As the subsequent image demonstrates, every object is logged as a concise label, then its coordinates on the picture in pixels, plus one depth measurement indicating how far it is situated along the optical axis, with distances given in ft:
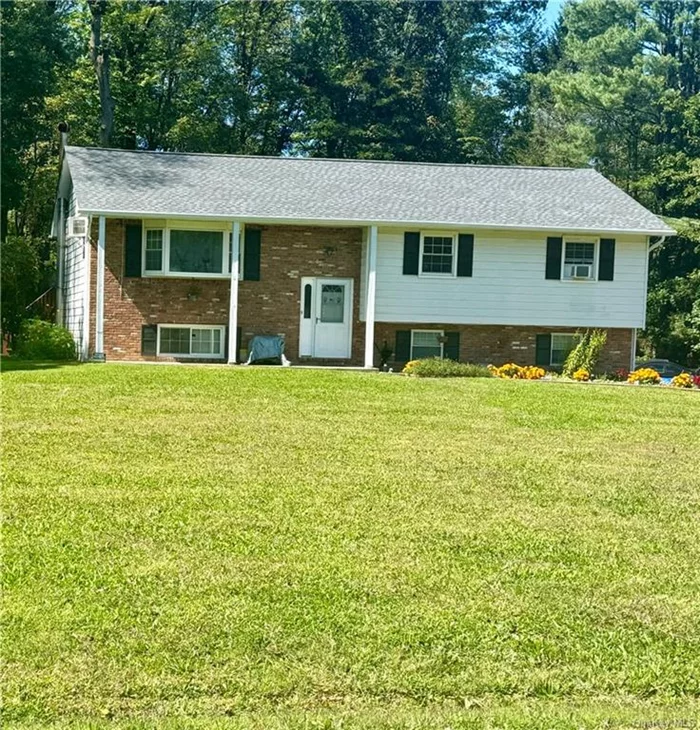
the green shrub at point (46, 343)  64.13
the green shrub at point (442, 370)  57.98
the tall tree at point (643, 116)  110.22
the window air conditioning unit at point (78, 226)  71.47
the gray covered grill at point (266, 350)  69.36
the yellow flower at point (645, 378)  62.95
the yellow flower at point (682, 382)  61.82
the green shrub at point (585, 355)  69.15
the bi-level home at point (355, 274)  70.90
